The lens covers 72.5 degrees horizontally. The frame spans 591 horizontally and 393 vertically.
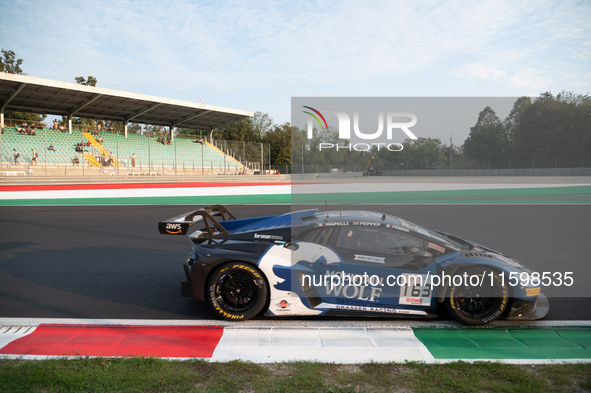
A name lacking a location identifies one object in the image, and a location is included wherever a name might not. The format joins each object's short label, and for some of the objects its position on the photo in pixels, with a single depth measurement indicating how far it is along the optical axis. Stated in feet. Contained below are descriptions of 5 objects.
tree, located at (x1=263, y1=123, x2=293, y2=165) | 168.52
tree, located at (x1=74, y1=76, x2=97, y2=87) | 191.77
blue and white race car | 12.43
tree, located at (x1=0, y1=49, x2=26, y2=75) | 185.06
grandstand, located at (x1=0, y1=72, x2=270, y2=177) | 86.07
